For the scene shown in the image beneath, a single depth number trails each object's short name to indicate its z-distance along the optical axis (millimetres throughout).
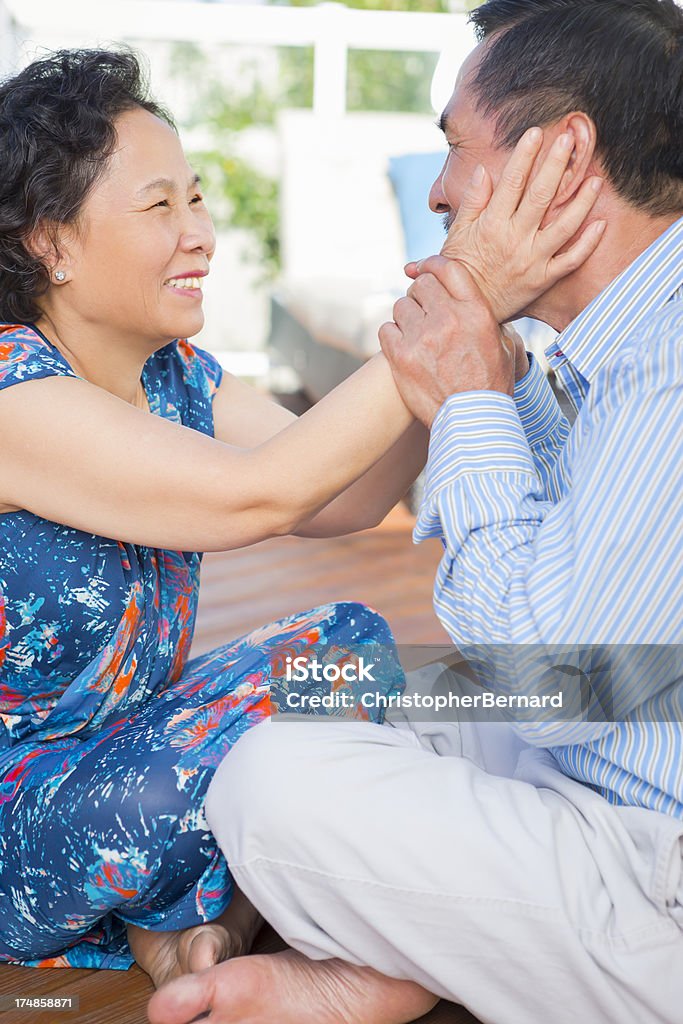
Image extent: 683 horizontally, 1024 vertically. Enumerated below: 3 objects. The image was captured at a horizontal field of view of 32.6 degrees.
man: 1067
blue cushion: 4969
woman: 1341
